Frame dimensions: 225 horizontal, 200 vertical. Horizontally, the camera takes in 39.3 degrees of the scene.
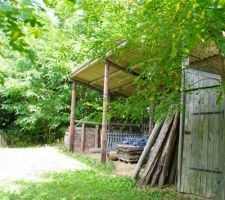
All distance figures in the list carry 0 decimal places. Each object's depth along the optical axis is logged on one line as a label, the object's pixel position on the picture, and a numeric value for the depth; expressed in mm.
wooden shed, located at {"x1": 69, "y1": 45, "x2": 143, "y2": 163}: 9367
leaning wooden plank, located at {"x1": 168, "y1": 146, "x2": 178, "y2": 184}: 6793
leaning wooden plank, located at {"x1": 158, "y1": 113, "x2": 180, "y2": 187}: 6653
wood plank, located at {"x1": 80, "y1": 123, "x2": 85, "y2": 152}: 12761
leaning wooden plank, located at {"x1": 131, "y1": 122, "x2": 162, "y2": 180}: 7088
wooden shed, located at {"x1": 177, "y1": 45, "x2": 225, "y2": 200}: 5500
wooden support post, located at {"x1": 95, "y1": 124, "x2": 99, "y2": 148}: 13078
